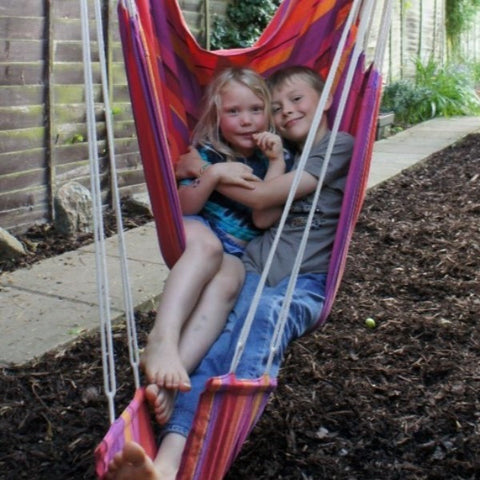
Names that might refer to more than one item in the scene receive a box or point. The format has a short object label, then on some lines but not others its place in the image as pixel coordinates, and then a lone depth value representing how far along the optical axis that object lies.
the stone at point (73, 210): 4.20
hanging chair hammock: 1.69
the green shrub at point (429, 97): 9.26
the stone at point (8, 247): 3.76
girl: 1.83
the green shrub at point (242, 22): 6.13
